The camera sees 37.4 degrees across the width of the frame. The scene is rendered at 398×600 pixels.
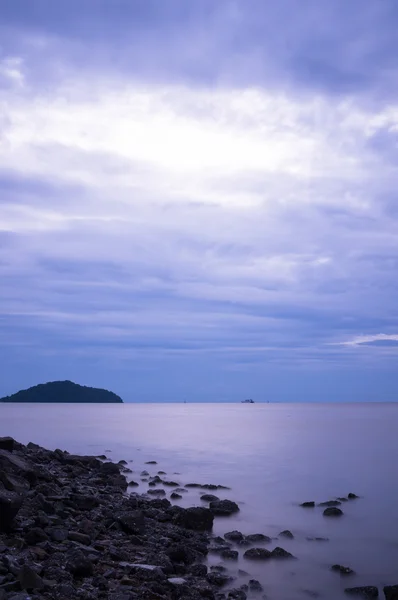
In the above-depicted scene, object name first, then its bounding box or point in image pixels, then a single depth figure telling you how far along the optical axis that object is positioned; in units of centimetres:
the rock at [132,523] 1733
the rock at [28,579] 1023
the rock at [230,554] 1712
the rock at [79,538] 1457
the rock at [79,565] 1201
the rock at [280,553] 1783
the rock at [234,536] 1958
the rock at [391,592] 1389
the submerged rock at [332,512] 2492
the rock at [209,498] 2766
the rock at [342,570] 1694
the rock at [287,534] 2092
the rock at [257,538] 1983
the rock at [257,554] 1733
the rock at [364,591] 1471
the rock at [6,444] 2341
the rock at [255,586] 1470
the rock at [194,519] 2016
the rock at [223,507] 2438
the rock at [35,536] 1310
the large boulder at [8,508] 1320
